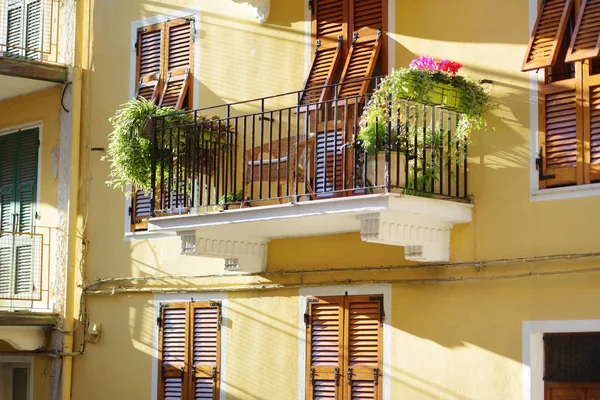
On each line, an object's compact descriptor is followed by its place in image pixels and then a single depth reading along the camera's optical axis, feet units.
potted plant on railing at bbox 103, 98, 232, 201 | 37.50
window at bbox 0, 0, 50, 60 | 46.80
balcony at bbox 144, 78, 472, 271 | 31.40
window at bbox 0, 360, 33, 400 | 46.91
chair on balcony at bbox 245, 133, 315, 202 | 34.63
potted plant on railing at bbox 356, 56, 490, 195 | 30.96
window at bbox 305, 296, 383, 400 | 34.53
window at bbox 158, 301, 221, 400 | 39.19
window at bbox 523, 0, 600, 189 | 30.01
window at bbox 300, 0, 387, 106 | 35.37
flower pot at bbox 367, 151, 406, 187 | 31.42
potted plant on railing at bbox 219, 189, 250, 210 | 36.01
